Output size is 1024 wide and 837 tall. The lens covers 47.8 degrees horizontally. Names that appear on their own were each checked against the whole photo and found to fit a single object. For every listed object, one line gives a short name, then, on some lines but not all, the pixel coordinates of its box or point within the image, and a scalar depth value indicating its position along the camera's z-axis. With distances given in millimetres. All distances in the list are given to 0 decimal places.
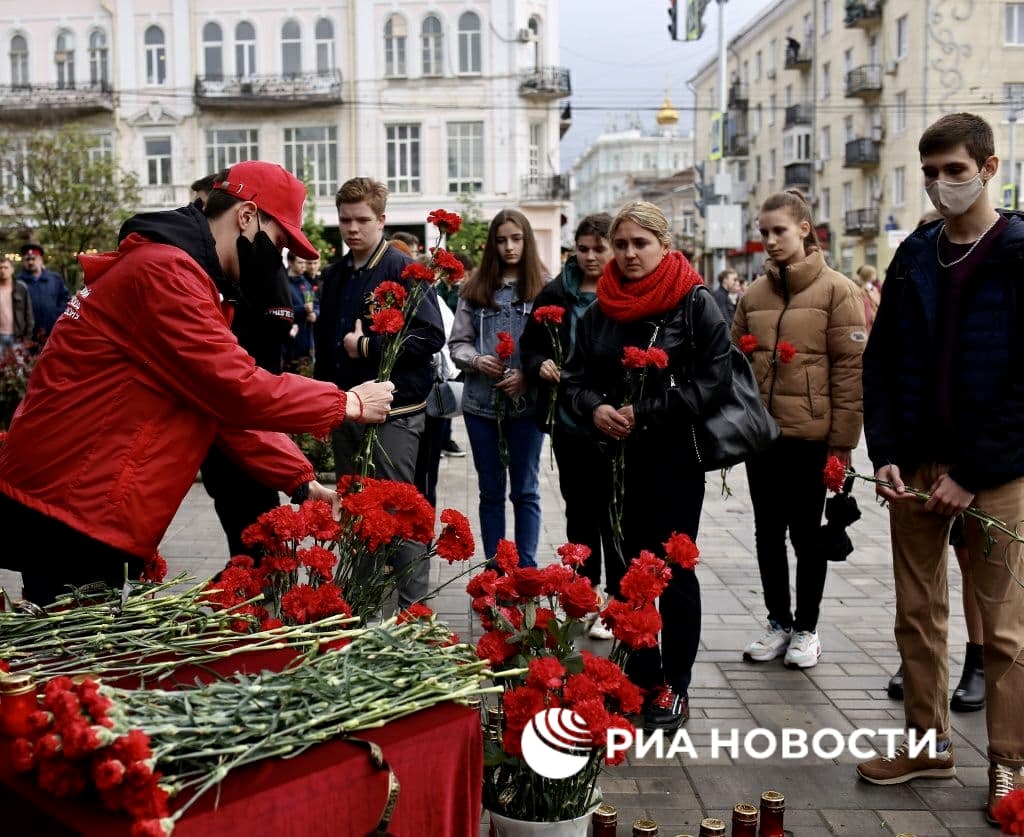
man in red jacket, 3158
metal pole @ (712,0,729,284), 27391
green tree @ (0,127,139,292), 21641
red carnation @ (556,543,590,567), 3547
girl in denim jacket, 6234
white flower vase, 3047
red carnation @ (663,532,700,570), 3516
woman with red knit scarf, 4492
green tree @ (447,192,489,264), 28188
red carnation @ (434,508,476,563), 3604
